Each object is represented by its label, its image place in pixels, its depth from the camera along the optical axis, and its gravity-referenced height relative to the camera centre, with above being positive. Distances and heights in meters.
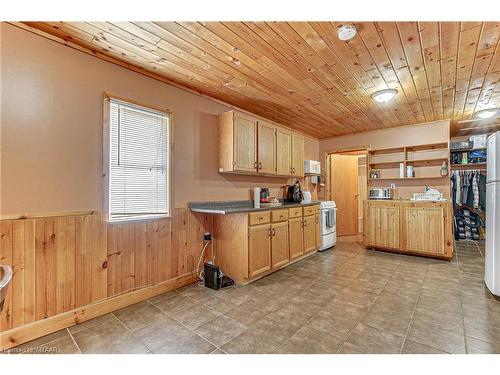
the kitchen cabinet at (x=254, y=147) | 3.30 +0.70
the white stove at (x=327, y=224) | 4.63 -0.67
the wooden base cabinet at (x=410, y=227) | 3.90 -0.66
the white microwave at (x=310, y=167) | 5.09 +0.54
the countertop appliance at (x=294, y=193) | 4.57 -0.04
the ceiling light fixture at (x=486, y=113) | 3.85 +1.31
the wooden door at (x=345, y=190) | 5.73 +0.02
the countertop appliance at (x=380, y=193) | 4.80 -0.05
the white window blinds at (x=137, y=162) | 2.42 +0.34
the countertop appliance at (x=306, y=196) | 4.82 -0.10
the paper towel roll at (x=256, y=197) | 3.81 -0.10
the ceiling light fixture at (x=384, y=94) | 3.06 +1.28
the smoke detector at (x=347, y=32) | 1.85 +1.29
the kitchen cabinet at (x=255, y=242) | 2.99 -0.71
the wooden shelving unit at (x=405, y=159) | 4.53 +0.65
